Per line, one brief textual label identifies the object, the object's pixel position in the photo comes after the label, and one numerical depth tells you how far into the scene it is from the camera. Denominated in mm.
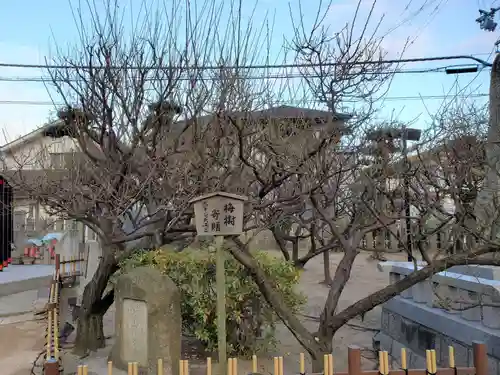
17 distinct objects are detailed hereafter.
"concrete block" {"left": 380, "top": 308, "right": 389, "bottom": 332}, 8586
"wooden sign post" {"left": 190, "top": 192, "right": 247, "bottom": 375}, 4691
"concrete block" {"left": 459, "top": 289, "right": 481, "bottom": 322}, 6034
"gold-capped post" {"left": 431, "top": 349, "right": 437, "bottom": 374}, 3820
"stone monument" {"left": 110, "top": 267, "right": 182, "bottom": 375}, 5902
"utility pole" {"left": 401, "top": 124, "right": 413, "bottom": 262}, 6316
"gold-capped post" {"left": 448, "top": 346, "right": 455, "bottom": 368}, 4012
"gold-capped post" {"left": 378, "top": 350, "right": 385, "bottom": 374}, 3779
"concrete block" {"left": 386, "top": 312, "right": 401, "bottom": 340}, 8086
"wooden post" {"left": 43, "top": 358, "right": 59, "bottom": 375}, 3662
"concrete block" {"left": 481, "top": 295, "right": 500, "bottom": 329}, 5684
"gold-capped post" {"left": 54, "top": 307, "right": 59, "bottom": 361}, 4348
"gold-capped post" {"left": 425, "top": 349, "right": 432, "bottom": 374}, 3809
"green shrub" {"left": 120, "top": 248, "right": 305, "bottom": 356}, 7137
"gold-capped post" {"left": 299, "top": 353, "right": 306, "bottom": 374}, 3860
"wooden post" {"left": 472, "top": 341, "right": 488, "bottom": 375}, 4043
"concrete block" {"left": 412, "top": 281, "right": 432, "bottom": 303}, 7359
